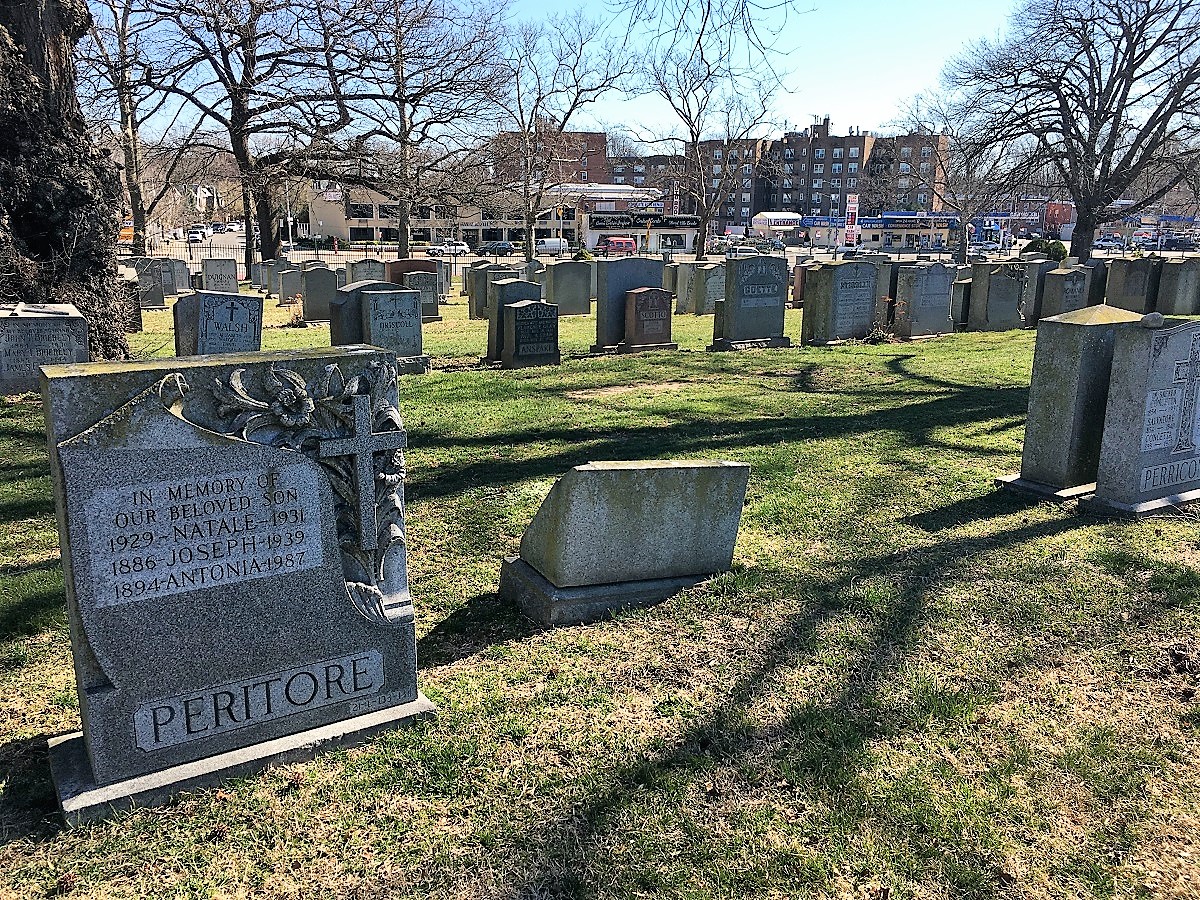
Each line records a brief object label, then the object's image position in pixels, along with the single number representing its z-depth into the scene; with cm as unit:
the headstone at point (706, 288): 2200
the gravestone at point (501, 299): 1371
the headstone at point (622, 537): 479
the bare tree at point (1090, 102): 2677
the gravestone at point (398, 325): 1279
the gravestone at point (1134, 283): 1986
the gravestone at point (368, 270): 2173
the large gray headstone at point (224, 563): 310
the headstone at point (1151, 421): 620
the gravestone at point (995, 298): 1825
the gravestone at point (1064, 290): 1864
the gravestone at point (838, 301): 1573
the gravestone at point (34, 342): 1018
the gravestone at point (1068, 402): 654
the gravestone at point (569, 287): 2148
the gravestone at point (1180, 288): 1995
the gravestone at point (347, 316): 1280
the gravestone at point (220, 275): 2339
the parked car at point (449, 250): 5377
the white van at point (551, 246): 6178
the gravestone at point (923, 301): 1681
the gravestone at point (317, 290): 1930
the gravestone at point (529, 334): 1336
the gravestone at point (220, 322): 1104
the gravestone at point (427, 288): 1945
